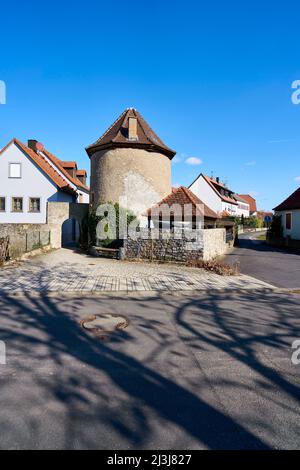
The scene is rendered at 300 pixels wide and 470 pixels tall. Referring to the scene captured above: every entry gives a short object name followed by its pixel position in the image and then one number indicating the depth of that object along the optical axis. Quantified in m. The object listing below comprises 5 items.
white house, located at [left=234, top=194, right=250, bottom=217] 64.95
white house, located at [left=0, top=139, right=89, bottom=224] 22.61
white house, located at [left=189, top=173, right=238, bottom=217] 44.28
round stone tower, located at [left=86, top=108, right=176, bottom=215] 18.70
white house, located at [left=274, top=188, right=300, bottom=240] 25.59
